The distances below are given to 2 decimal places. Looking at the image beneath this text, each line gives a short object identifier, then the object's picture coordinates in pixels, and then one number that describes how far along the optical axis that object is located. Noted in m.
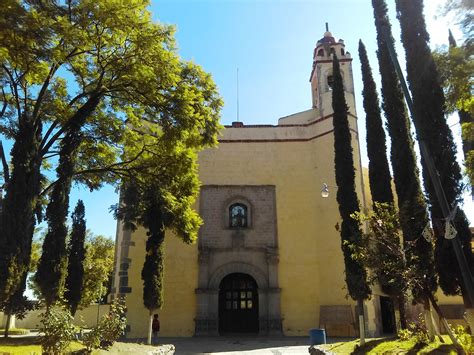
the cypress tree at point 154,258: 14.95
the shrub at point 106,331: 9.72
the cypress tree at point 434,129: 9.48
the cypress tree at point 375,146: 14.85
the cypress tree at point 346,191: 12.80
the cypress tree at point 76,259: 15.24
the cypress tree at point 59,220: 11.73
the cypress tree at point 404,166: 10.83
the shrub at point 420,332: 9.75
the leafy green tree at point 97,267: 28.10
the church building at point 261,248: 20.17
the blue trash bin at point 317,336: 14.31
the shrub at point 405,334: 11.13
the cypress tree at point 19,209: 9.82
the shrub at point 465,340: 7.90
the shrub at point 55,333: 8.64
